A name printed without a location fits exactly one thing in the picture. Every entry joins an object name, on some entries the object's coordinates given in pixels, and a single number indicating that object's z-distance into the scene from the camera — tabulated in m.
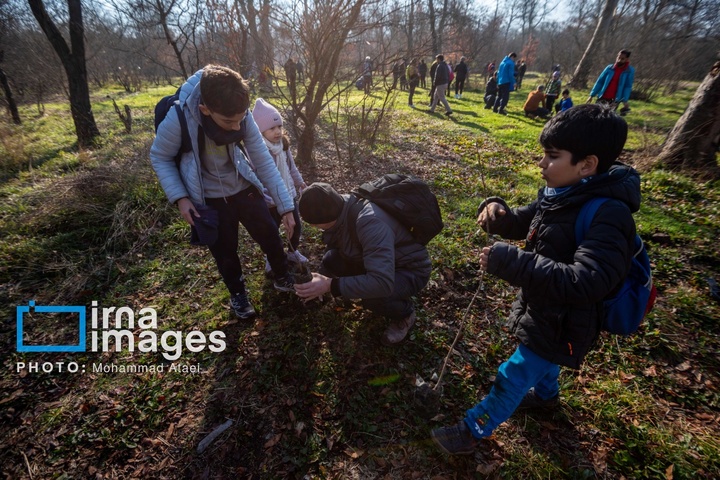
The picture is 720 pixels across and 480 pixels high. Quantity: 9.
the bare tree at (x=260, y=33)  5.68
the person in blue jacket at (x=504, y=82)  11.37
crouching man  2.03
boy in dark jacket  1.30
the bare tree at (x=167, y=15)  8.06
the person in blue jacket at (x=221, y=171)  2.00
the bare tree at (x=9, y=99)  9.55
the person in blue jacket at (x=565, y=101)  9.31
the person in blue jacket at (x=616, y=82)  8.38
